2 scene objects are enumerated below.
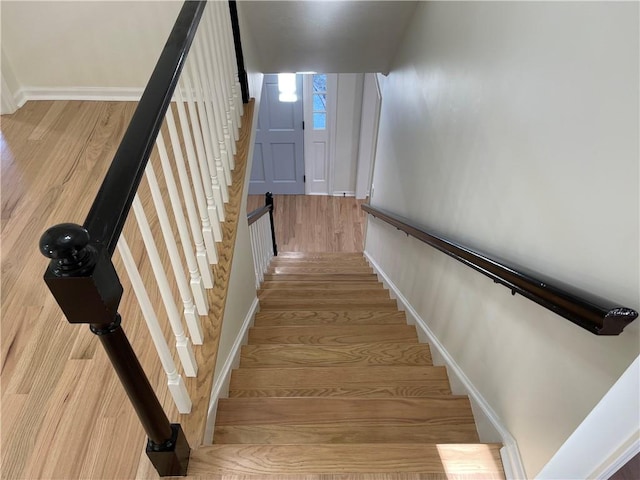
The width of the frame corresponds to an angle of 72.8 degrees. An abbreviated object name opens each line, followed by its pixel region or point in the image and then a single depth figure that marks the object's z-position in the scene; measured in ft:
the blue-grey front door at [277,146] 18.94
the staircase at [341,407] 4.23
